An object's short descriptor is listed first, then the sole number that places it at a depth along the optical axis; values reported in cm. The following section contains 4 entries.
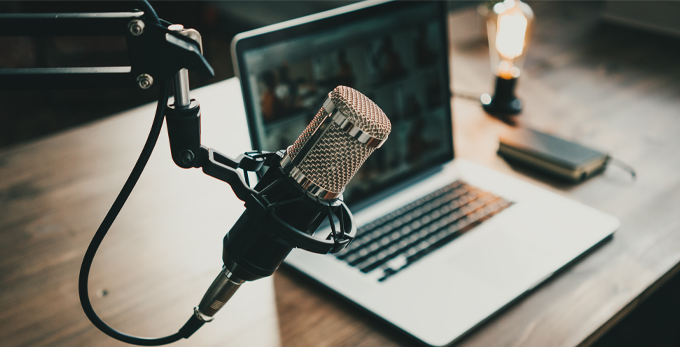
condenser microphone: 36
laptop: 68
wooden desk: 65
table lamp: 118
